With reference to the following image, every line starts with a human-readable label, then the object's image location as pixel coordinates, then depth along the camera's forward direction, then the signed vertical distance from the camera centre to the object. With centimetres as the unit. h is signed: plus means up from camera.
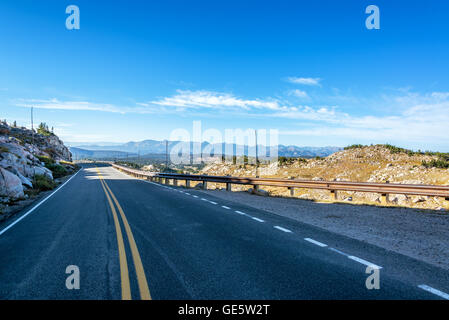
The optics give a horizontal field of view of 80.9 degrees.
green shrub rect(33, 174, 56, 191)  1977 -194
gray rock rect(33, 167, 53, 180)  2492 -124
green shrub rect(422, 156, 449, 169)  2736 -71
